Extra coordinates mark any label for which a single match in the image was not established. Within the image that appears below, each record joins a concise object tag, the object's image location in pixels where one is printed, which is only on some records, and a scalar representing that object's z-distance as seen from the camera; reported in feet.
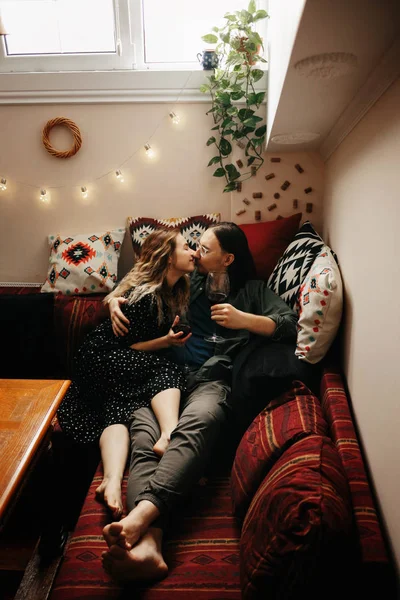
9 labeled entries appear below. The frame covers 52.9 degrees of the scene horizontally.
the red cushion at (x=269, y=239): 6.63
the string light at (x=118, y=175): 7.13
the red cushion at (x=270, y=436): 3.47
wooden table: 3.18
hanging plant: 6.20
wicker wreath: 7.13
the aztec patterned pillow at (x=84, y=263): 6.89
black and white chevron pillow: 5.38
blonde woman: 4.62
